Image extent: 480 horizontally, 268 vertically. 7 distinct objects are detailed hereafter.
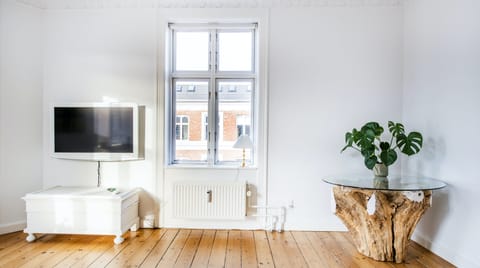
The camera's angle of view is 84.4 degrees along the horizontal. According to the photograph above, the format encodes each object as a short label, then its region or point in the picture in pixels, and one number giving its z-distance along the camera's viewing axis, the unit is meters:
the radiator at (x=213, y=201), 3.05
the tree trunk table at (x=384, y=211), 2.24
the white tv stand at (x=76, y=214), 2.71
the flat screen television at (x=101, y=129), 3.03
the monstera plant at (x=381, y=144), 2.50
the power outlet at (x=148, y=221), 3.14
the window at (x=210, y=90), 3.36
